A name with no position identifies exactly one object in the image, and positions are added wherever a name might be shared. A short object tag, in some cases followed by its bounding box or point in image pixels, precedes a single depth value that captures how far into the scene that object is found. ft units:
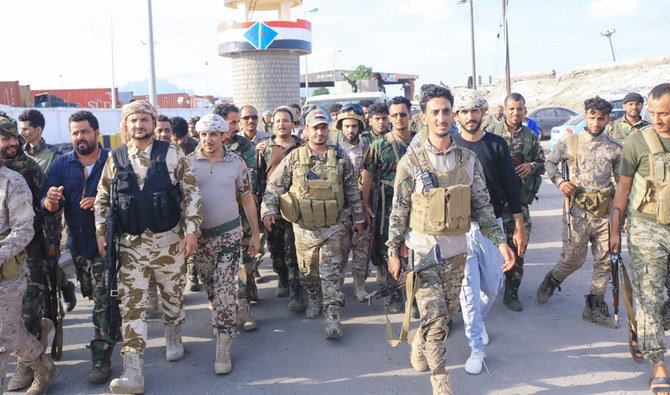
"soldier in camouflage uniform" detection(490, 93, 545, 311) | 16.69
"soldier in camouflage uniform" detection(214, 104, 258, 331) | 15.87
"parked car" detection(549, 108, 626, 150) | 49.98
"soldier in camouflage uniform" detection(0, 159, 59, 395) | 10.84
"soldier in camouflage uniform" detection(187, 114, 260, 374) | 13.38
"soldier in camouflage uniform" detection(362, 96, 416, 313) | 16.57
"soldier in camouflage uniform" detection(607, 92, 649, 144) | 20.18
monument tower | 63.10
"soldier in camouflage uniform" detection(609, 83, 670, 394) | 11.15
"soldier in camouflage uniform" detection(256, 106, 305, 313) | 17.25
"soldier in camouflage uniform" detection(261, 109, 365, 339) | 14.98
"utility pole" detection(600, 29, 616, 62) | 190.90
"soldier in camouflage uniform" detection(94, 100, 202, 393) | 11.82
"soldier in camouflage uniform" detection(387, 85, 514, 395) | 11.01
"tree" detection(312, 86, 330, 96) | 204.64
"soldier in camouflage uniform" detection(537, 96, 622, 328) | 15.08
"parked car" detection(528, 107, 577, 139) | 74.33
